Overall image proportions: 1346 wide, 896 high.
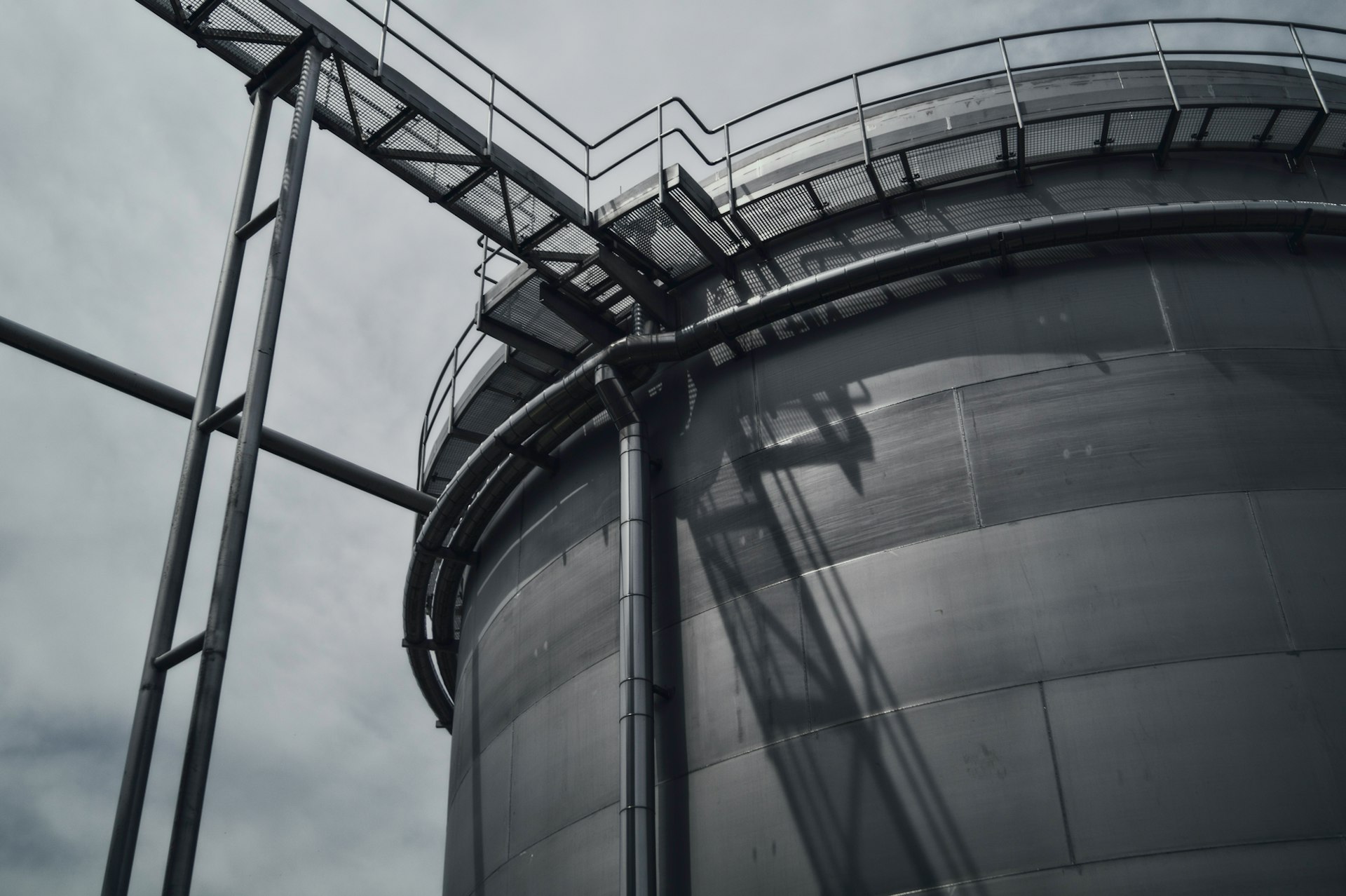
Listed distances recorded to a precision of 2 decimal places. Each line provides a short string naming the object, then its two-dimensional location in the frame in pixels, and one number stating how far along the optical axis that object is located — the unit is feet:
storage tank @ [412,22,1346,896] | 31.76
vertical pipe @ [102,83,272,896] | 29.04
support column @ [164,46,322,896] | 27.86
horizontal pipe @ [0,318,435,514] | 48.14
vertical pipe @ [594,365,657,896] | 36.50
